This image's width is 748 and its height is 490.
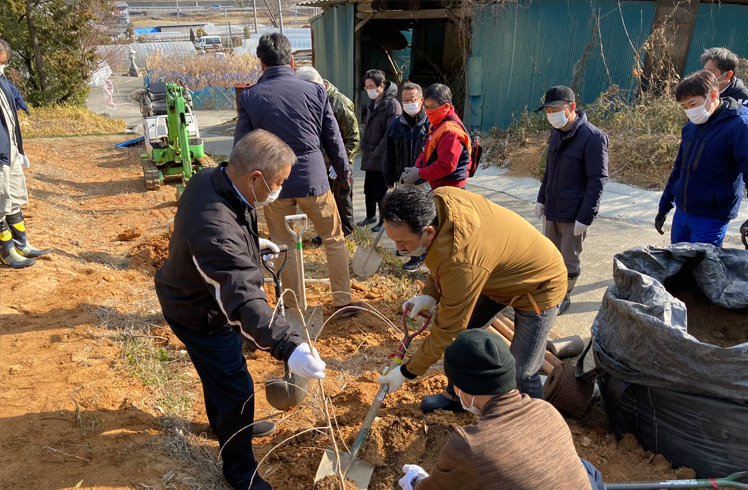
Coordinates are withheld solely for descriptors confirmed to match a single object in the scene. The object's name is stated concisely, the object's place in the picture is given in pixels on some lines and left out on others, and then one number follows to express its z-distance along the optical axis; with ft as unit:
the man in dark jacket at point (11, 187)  15.61
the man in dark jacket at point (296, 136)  12.93
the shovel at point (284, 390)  10.03
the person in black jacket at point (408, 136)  18.16
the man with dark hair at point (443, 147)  15.60
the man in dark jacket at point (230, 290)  7.32
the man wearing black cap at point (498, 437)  5.30
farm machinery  26.37
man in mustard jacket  7.86
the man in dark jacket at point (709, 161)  11.72
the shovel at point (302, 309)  12.01
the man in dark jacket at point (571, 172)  13.32
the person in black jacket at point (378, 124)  19.93
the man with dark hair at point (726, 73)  14.66
